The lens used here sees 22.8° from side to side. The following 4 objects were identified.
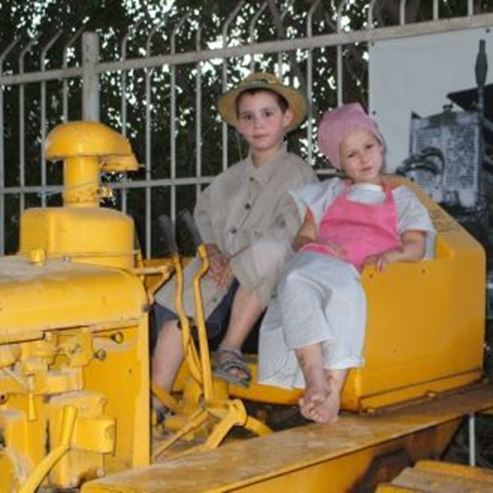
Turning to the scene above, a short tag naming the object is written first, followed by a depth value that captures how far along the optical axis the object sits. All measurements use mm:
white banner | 4910
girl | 3439
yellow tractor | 3008
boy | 3814
